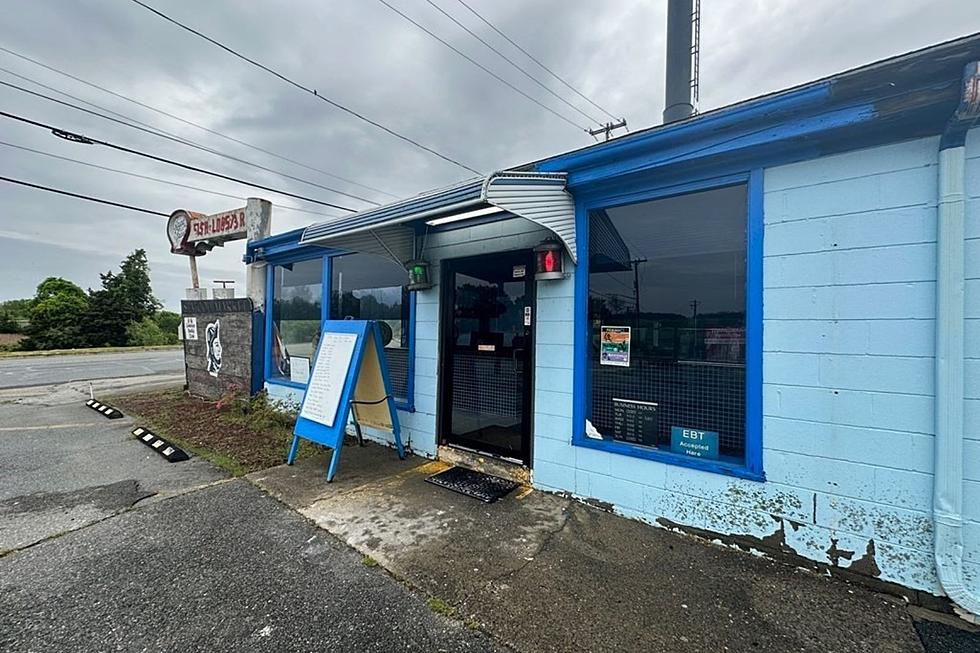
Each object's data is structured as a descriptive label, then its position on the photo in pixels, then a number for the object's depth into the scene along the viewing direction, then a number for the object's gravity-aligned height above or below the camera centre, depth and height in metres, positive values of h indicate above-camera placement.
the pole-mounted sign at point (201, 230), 7.57 +1.85
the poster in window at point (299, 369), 5.98 -0.70
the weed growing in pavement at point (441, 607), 1.97 -1.41
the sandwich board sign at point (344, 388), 3.78 -0.66
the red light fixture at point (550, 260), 3.25 +0.52
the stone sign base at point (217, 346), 6.90 -0.45
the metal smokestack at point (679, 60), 5.11 +3.40
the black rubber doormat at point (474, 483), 3.34 -1.40
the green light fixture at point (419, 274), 4.20 +0.52
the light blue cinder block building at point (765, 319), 1.97 +0.05
